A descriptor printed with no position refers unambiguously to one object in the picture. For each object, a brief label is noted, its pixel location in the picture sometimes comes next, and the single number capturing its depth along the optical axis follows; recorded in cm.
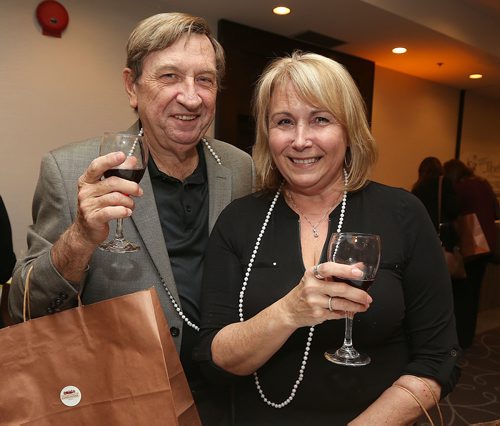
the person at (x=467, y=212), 457
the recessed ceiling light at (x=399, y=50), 539
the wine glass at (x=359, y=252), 109
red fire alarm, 348
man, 136
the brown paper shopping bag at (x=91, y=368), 109
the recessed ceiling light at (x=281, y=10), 417
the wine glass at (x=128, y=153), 121
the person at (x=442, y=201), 444
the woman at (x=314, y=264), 132
